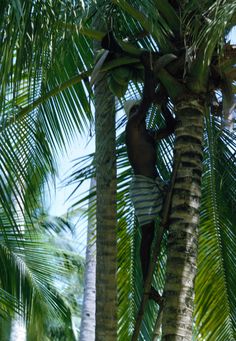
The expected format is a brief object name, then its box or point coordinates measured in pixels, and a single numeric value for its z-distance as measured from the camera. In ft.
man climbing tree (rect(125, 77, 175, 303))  24.25
